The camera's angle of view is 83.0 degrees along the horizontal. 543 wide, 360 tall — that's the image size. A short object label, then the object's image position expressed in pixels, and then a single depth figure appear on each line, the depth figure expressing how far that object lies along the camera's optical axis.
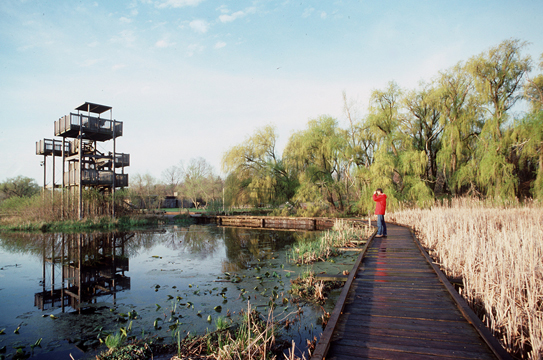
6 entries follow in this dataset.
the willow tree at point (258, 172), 26.80
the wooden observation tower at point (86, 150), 22.27
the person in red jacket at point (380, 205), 10.09
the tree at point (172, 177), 69.25
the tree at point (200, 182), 49.62
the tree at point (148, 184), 54.12
